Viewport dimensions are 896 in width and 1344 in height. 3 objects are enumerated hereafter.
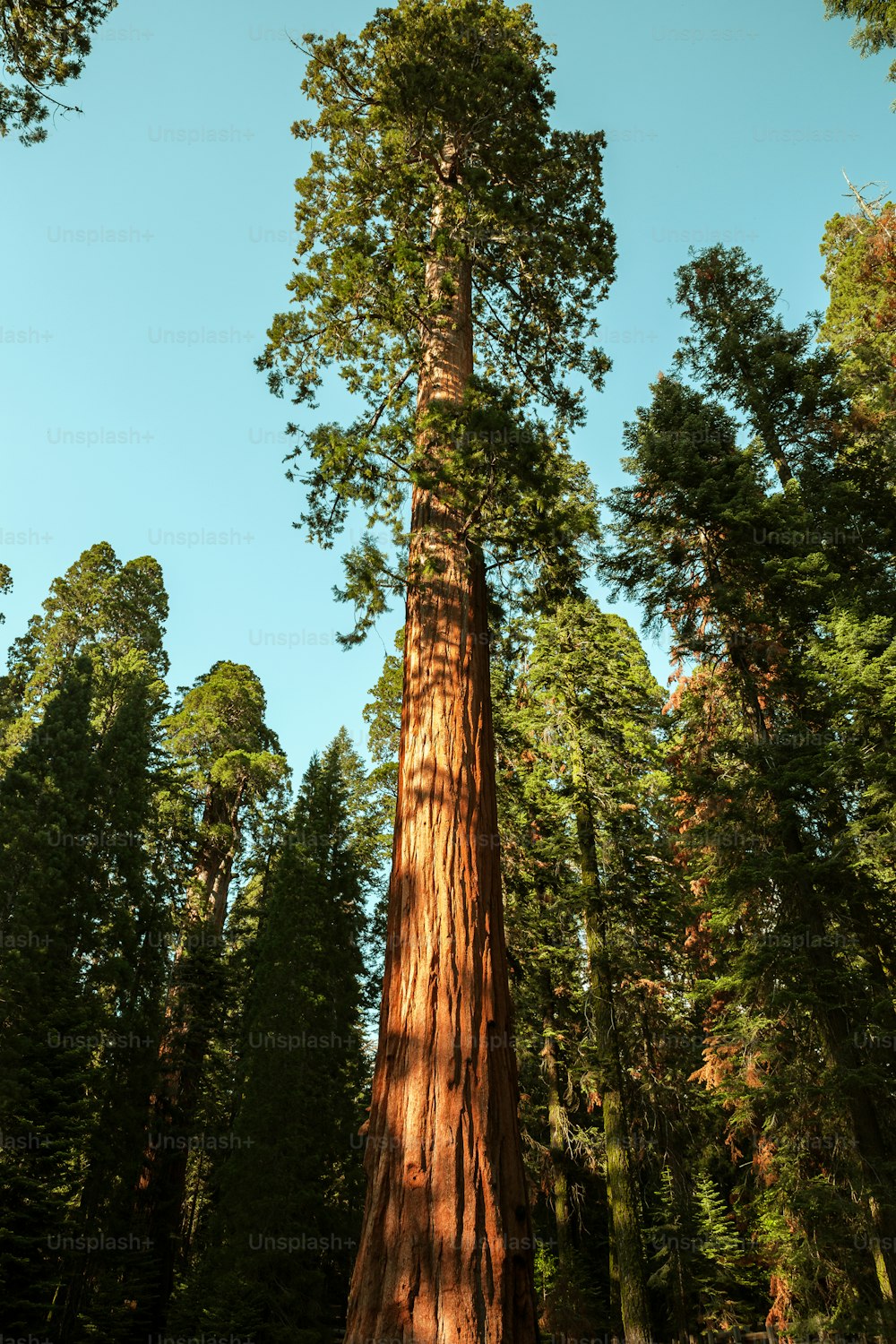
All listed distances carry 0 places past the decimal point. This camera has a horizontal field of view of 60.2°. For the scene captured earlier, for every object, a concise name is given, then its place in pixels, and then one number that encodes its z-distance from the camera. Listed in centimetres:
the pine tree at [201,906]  1734
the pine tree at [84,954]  1372
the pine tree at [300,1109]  1391
